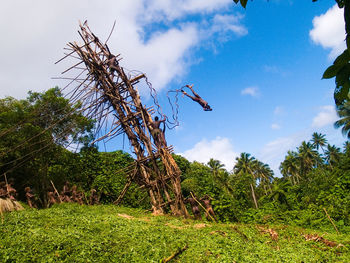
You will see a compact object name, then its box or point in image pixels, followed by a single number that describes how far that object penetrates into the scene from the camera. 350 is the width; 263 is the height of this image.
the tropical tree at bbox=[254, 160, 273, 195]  47.42
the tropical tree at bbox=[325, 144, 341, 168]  40.29
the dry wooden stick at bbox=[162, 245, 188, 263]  5.04
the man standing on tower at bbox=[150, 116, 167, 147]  10.76
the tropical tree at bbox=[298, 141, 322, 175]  42.22
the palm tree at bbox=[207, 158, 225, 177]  42.38
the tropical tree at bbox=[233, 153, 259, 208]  44.16
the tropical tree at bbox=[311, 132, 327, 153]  44.12
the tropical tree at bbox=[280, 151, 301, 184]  44.22
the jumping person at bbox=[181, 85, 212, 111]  10.30
